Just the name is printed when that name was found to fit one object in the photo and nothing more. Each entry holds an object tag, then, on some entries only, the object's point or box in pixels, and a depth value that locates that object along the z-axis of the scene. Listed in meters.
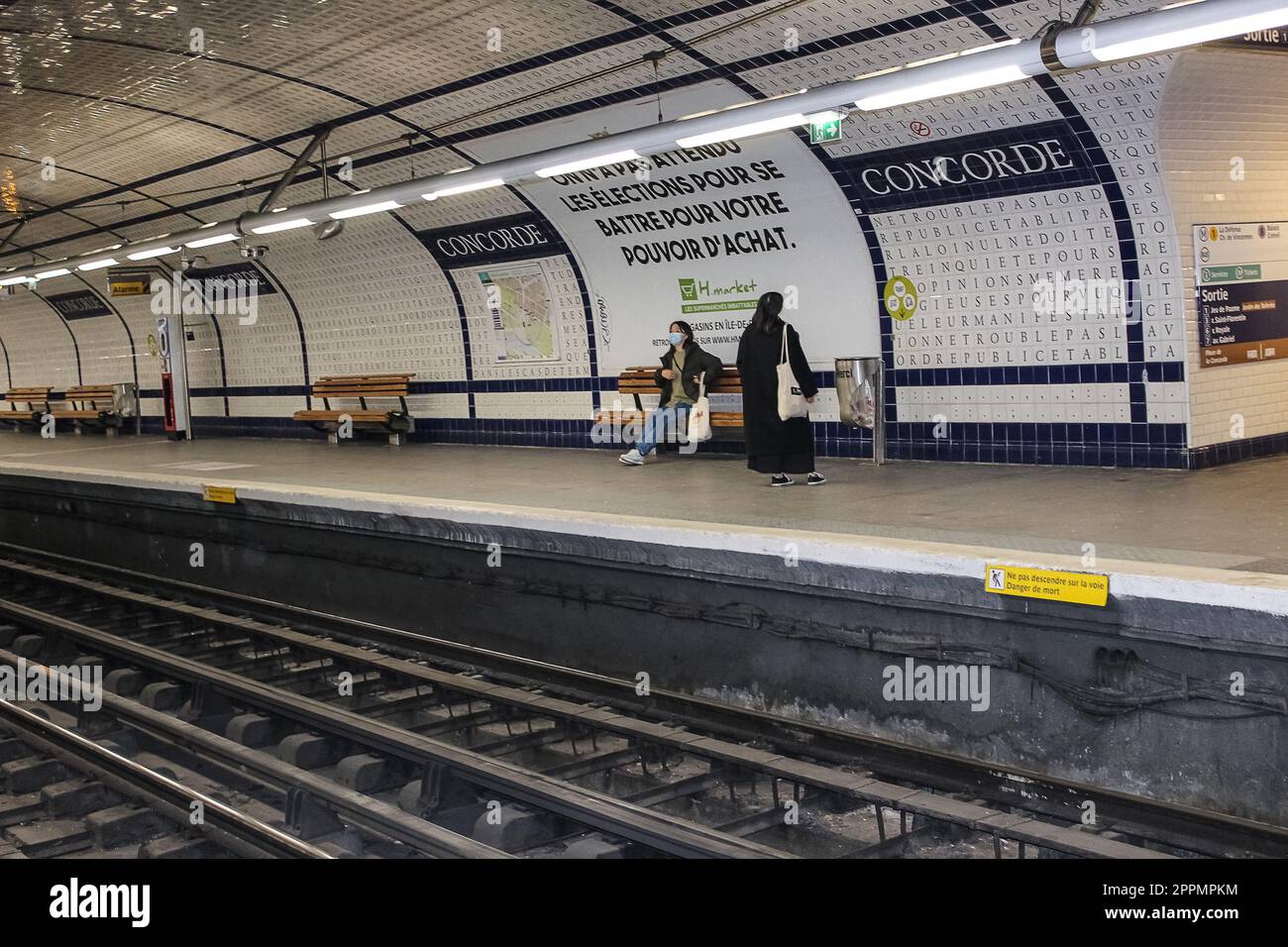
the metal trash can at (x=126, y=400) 24.02
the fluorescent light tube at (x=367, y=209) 11.50
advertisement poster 11.02
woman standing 9.98
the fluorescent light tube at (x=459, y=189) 10.40
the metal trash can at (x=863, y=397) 10.84
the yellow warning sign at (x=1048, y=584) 5.78
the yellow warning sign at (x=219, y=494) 12.04
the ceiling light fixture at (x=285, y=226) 12.49
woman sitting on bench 11.85
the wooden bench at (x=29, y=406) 26.72
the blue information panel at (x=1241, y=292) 9.18
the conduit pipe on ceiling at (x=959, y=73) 5.81
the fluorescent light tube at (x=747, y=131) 8.09
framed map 14.51
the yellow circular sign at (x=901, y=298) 10.71
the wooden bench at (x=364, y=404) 16.98
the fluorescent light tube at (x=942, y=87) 6.86
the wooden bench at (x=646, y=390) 12.21
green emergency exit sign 8.12
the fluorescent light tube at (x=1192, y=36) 5.64
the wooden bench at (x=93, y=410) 24.12
